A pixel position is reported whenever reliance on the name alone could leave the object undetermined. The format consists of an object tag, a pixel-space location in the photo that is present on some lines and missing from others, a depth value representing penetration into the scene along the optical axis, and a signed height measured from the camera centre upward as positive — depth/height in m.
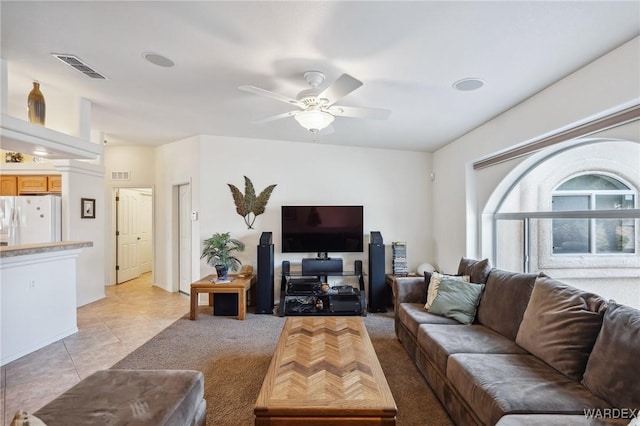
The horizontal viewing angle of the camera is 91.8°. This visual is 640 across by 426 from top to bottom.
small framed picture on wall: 4.87 +0.10
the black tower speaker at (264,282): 4.39 -0.96
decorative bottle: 3.45 +1.21
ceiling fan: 2.35 +0.88
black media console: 4.28 -1.10
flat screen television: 4.72 -0.23
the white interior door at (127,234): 6.43 -0.43
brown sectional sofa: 1.42 -0.88
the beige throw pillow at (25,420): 0.88 -0.60
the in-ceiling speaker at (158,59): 2.55 +1.31
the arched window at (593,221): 2.38 -0.06
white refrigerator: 4.46 -0.07
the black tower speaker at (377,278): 4.48 -0.93
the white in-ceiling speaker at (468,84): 2.58 +1.11
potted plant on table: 4.31 -0.56
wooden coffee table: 1.50 -0.94
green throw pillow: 2.71 -0.78
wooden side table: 4.07 -1.00
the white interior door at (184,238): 5.49 -0.44
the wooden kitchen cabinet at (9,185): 5.23 +0.50
